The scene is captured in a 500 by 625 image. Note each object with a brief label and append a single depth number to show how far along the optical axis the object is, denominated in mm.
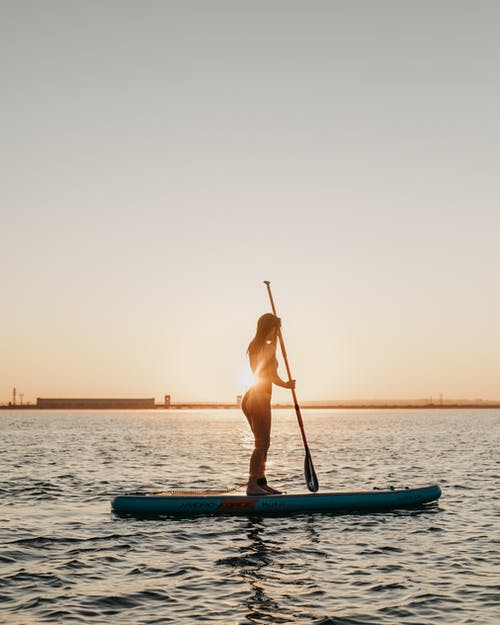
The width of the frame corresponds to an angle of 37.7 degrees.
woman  14695
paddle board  14992
